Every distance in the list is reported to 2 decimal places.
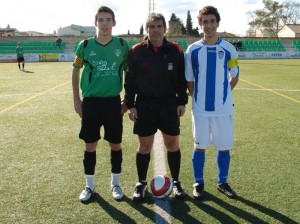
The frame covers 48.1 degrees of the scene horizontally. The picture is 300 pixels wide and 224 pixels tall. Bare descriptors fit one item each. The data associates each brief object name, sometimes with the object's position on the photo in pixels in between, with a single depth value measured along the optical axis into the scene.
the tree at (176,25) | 83.69
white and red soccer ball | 3.59
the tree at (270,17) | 66.81
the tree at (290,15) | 69.47
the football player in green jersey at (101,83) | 3.47
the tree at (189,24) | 86.67
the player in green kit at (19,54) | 21.23
